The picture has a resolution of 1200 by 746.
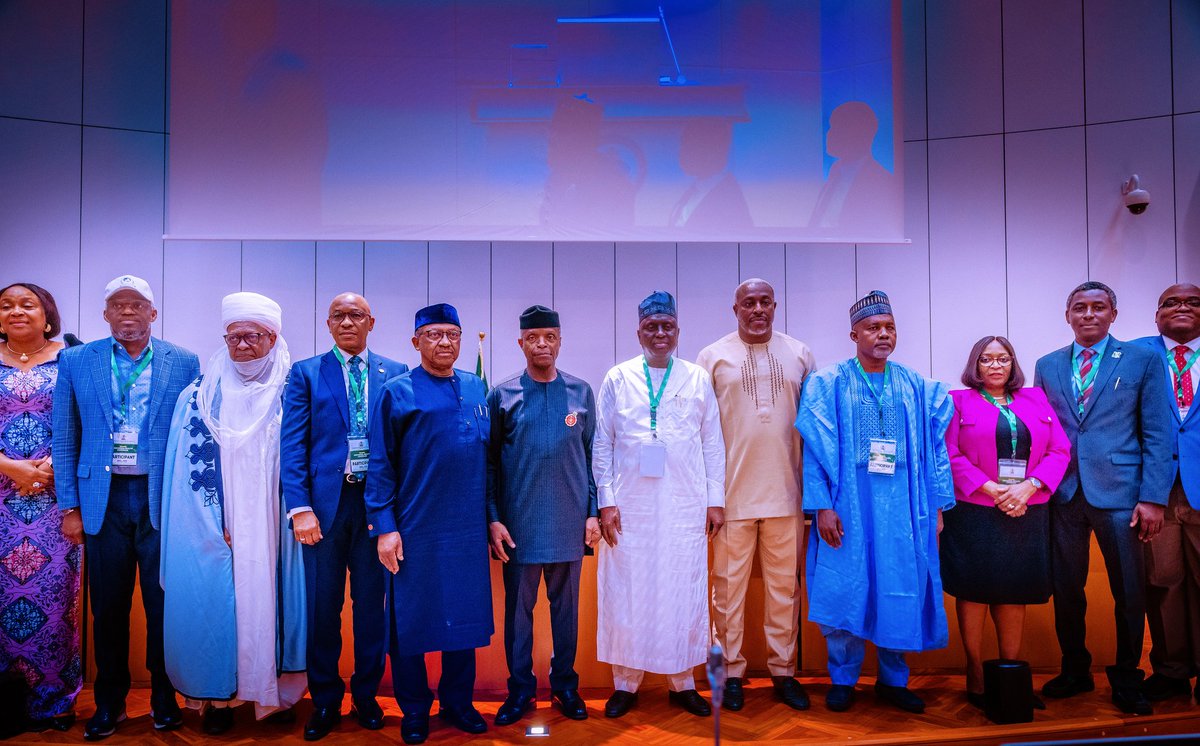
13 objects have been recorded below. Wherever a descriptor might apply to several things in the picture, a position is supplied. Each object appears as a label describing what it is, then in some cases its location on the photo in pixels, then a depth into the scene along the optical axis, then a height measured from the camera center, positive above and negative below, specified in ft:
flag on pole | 14.52 +0.73
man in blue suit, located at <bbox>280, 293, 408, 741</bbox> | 8.94 -1.40
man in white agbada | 9.58 -1.64
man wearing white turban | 8.91 -1.92
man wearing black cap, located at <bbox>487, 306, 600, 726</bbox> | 9.25 -1.40
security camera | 14.51 +4.26
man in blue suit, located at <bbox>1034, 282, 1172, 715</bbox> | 9.91 -1.19
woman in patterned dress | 9.10 -1.84
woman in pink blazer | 9.71 -1.35
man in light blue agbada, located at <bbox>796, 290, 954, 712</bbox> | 9.55 -1.48
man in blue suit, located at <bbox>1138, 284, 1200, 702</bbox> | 10.17 -2.27
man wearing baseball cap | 8.98 -1.00
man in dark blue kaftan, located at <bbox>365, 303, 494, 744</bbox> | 8.77 -1.49
